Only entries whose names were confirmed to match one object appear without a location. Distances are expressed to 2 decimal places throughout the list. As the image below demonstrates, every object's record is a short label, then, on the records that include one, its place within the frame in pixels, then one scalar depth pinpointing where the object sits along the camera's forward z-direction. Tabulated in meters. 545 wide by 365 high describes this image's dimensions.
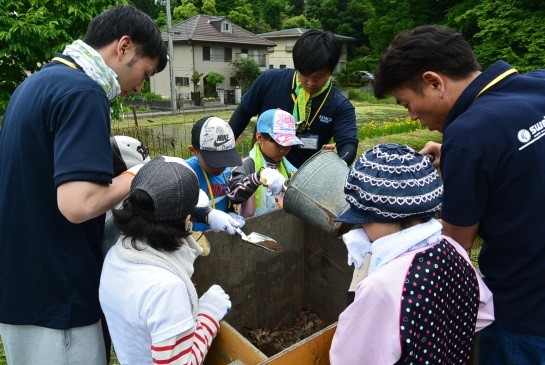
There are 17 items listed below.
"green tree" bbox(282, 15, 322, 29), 46.36
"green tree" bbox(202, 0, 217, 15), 43.22
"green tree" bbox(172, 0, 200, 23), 43.06
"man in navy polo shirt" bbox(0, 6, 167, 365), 1.37
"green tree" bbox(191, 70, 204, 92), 31.14
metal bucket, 2.00
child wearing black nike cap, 2.42
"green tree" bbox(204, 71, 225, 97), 31.75
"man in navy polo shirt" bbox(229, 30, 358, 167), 2.87
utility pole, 23.88
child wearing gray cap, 1.32
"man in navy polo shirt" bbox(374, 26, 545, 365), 1.39
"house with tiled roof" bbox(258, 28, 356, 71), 40.69
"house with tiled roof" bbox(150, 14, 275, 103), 32.31
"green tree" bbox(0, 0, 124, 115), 4.27
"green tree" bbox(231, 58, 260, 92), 32.12
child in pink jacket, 1.19
